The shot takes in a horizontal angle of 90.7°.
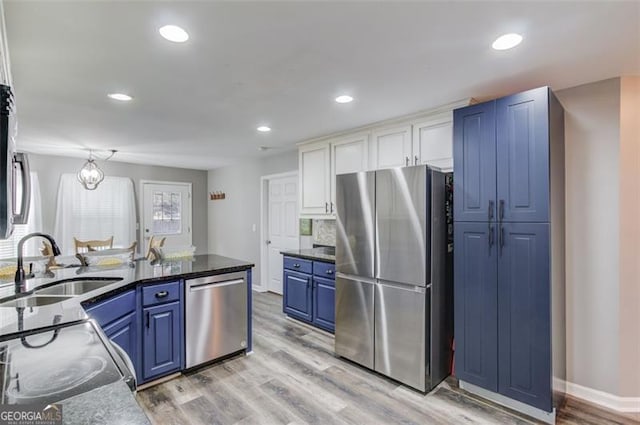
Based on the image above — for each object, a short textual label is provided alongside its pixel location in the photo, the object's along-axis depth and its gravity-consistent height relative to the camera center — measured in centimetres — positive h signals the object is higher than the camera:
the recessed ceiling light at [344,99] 260 +96
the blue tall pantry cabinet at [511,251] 212 -28
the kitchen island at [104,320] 86 -48
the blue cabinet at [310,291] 357 -95
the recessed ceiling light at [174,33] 163 +96
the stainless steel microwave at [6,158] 116 +22
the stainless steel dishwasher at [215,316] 272 -93
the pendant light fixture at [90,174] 416 +53
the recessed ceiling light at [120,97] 256 +97
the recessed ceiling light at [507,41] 172 +96
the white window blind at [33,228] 483 -21
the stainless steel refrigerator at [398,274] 247 -52
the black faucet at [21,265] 208 -35
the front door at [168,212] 616 +4
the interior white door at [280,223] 507 -16
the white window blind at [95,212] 521 +4
